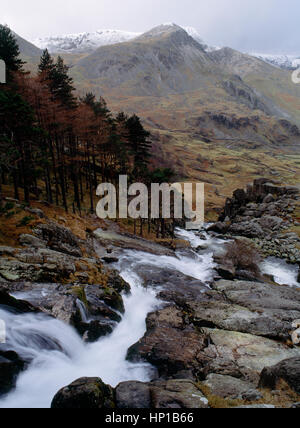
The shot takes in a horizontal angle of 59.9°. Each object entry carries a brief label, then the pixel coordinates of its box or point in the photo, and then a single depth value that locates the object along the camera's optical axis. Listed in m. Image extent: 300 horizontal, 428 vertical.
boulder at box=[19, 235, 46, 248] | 16.93
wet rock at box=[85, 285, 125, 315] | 14.44
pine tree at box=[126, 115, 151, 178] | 47.09
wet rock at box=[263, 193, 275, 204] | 56.33
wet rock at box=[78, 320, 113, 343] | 12.54
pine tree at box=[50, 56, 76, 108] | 34.72
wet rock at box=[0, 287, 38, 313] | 11.32
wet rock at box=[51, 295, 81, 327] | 12.02
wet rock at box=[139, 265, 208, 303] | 19.59
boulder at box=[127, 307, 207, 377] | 11.80
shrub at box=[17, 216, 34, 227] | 18.58
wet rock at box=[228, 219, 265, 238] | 45.06
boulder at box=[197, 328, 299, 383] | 11.31
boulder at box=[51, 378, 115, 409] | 7.13
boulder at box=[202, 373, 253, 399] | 9.02
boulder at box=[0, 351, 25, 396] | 8.38
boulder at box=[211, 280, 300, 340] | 15.09
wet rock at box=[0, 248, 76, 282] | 13.67
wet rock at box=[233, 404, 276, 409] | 7.12
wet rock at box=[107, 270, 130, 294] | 18.25
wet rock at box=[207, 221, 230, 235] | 51.71
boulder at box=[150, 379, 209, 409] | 7.61
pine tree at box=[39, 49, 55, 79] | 34.44
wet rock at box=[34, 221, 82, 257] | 18.69
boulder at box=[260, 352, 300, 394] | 8.45
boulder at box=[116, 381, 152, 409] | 7.66
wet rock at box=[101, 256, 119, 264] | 24.30
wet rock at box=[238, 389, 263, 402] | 8.24
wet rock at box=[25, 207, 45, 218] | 20.99
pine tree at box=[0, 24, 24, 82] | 27.05
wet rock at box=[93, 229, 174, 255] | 29.35
